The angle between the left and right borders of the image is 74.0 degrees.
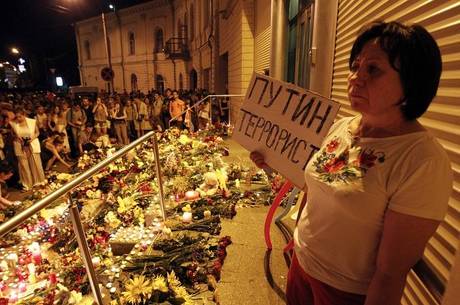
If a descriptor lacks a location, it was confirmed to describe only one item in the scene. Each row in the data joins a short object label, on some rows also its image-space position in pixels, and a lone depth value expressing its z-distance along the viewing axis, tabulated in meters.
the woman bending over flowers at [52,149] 9.15
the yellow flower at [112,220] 4.21
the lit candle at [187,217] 3.86
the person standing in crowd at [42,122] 9.49
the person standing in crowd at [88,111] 11.43
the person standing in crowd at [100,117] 11.04
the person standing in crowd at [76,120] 10.40
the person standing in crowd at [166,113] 12.52
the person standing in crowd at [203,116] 10.73
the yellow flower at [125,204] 4.40
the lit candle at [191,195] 4.53
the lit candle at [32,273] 3.36
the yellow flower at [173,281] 2.57
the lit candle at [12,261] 3.51
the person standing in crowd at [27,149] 7.09
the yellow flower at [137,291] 2.38
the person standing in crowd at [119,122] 11.52
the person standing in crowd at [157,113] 12.45
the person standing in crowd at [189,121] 10.24
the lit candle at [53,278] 3.09
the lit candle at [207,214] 3.94
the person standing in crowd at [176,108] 11.16
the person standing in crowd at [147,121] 12.24
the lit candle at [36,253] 3.63
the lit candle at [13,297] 2.93
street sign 12.23
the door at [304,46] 6.21
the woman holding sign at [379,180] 1.02
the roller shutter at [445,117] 1.62
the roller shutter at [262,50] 8.59
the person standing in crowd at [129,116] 11.97
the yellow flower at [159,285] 2.45
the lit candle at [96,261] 3.32
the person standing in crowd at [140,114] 12.10
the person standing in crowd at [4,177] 6.08
